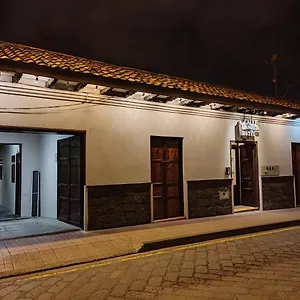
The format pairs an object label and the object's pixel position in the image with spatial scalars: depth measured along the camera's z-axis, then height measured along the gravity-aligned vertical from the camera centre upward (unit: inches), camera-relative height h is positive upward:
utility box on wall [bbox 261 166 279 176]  461.7 -5.6
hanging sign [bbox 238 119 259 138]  434.1 +54.2
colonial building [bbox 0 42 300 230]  293.6 +31.6
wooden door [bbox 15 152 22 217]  410.9 -18.6
